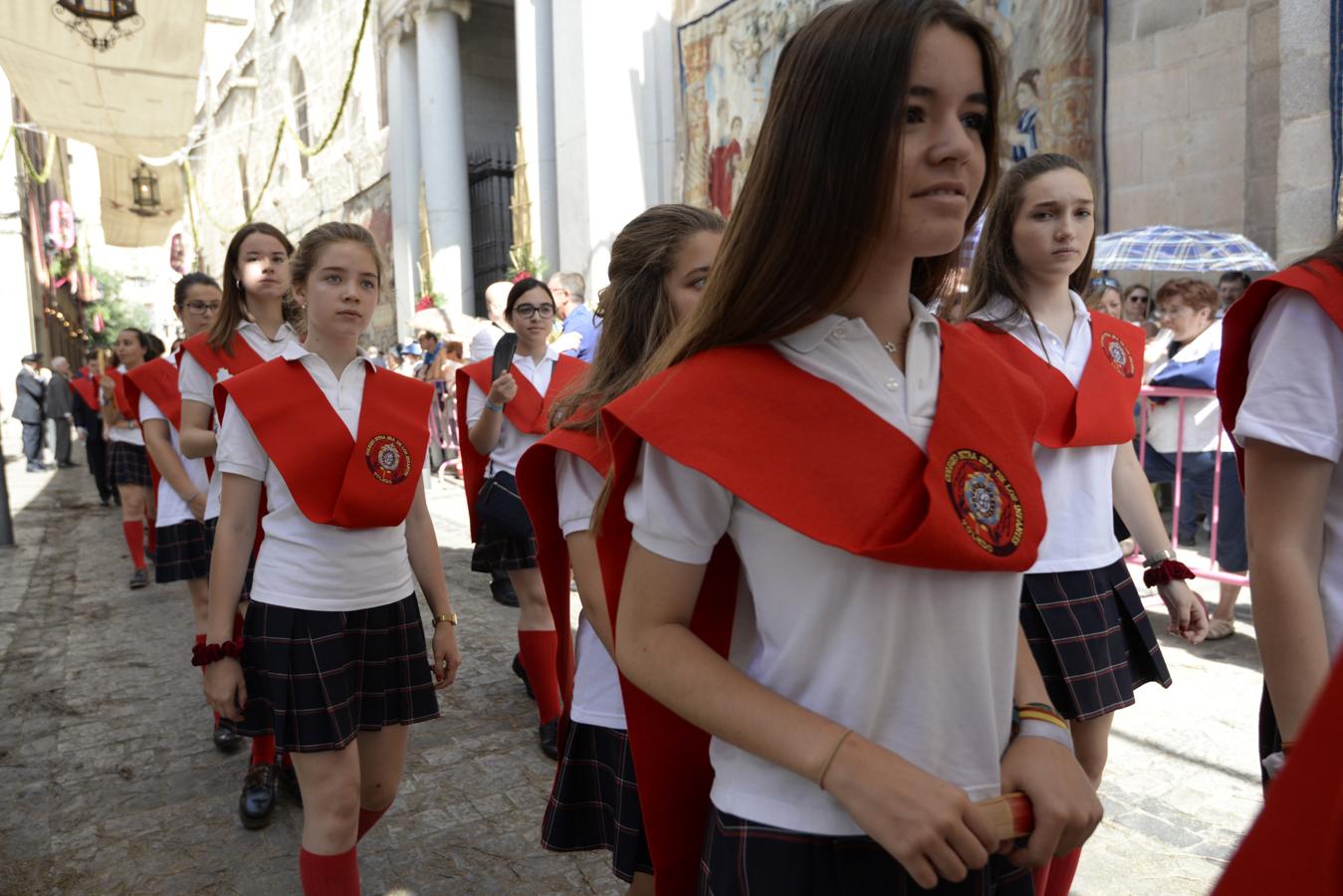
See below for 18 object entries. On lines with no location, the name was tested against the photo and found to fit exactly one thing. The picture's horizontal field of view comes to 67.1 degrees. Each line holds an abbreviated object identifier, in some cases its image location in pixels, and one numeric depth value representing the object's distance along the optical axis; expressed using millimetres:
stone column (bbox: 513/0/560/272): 15383
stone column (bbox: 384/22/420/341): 20172
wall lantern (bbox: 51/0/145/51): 7219
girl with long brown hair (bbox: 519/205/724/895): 1915
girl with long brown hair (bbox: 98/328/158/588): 7223
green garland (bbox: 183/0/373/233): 15439
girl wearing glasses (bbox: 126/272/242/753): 4422
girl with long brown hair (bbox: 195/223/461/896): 2354
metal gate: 19125
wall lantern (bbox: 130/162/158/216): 20297
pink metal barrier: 4957
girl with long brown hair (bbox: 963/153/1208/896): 2182
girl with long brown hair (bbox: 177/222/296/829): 3504
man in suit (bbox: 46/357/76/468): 16422
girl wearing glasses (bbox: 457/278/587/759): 3877
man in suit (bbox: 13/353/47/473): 15961
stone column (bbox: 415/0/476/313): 19141
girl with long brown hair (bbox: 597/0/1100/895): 1104
